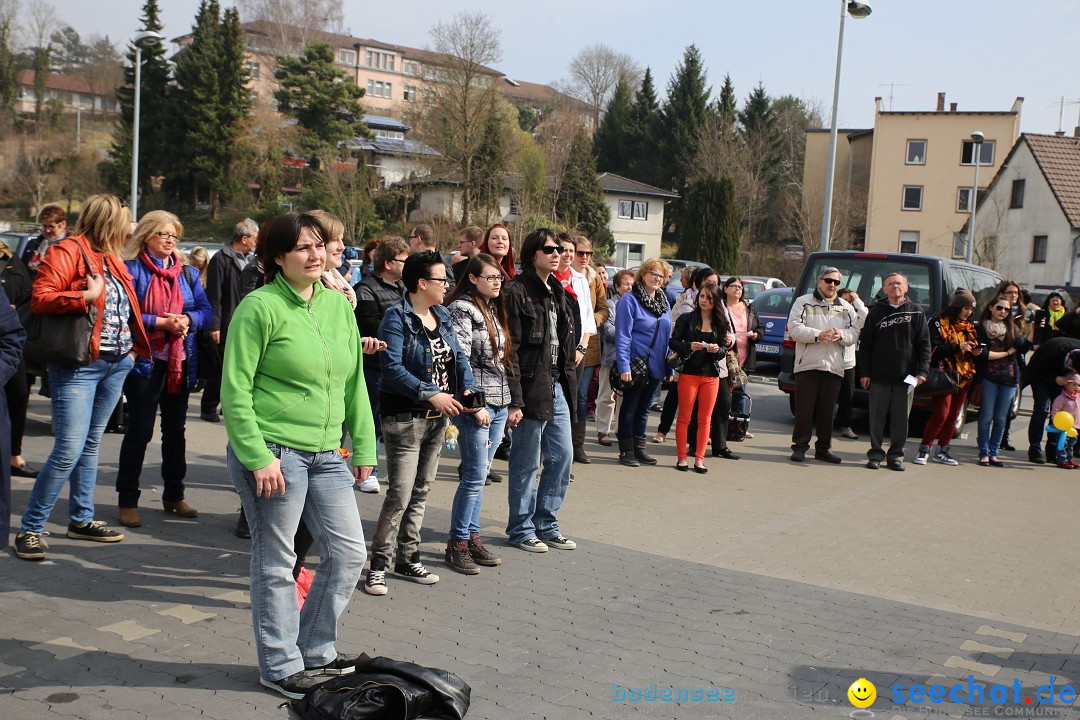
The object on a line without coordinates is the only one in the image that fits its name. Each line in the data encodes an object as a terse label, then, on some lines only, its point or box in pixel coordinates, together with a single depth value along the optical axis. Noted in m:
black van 12.22
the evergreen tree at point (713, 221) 51.50
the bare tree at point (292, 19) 77.44
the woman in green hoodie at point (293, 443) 3.92
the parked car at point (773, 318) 18.39
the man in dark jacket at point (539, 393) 6.46
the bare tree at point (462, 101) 43.59
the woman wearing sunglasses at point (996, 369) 11.12
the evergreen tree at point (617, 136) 75.81
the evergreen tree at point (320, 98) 54.72
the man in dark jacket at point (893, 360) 10.41
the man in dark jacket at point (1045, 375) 11.28
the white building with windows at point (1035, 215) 43.88
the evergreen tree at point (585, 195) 54.47
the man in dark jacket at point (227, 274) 8.31
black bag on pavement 3.86
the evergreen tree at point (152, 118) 54.44
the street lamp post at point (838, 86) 21.09
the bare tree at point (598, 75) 87.75
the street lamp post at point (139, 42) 25.51
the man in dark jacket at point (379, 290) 7.36
